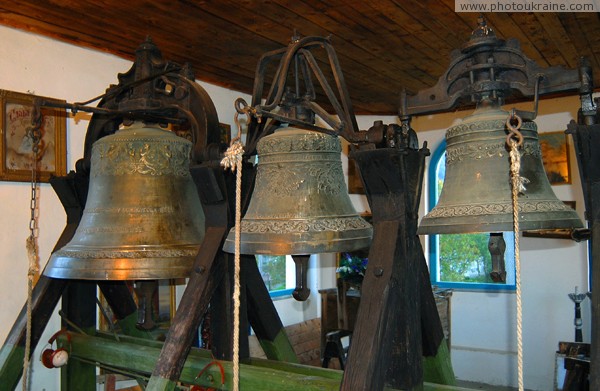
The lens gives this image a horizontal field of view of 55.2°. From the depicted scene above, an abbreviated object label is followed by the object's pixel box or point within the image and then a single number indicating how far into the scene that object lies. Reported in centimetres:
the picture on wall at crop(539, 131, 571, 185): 473
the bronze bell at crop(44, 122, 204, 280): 183
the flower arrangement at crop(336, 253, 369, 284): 481
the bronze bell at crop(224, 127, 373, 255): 154
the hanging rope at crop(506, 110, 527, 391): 120
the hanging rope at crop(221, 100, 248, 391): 144
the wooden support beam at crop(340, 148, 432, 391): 148
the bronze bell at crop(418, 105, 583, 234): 149
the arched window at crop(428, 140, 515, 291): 546
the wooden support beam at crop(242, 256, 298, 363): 219
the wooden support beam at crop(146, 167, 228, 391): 181
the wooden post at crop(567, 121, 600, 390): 141
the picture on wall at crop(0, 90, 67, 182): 282
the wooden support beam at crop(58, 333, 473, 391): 172
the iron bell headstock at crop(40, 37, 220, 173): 198
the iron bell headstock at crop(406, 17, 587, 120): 151
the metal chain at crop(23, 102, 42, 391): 204
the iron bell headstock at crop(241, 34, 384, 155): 161
